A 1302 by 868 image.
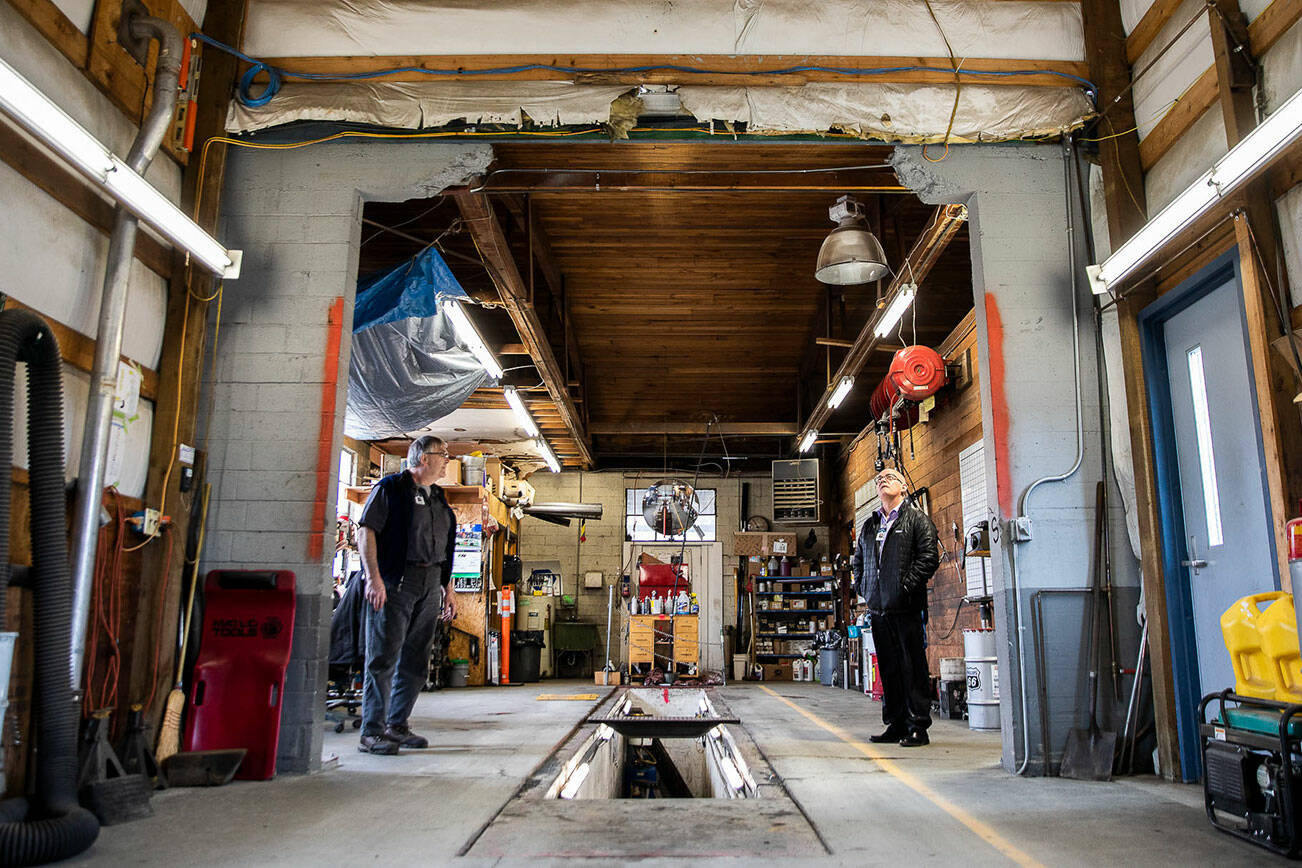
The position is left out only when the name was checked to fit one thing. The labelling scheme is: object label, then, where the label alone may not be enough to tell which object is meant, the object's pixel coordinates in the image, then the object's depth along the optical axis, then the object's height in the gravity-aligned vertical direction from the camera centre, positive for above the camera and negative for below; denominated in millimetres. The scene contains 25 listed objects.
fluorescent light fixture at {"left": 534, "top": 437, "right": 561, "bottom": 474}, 12194 +2235
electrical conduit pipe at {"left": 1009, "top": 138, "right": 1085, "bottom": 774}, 4250 +735
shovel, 4043 -610
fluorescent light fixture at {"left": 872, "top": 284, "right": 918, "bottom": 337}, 6957 +2469
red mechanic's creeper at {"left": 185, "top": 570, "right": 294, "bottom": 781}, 3953 -250
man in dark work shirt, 4715 +129
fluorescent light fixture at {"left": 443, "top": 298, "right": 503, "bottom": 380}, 6708 +2168
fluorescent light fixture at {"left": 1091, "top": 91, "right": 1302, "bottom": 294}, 2973 +1622
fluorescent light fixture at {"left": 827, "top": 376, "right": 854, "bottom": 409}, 9461 +2398
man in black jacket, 5199 +40
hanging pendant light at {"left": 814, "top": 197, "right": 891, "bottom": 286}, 5852 +2361
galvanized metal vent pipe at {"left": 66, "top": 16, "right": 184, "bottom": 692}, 3490 +1052
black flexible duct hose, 2848 +168
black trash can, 12547 -594
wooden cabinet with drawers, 11531 -340
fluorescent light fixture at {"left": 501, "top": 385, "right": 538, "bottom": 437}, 9767 +2310
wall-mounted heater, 14133 +1928
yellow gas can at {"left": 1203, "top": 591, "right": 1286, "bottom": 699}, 2994 -96
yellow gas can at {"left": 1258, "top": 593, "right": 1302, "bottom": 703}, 2861 -89
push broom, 3848 -498
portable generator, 2535 -453
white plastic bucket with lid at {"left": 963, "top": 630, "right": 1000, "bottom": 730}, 6395 -469
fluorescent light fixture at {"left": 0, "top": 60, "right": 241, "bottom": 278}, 2799 +1609
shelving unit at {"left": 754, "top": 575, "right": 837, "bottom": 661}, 14383 +164
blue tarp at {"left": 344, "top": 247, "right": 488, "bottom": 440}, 6242 +1983
